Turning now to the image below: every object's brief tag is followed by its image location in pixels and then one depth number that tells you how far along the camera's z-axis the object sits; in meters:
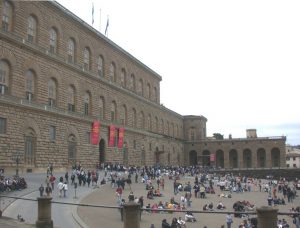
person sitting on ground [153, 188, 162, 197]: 32.76
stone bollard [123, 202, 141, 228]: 9.37
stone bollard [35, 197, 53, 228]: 11.34
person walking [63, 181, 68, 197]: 25.48
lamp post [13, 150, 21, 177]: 31.69
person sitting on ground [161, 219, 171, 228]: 20.86
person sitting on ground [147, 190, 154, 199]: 30.93
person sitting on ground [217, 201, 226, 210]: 29.65
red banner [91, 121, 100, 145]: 44.26
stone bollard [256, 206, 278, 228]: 8.05
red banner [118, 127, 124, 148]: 51.24
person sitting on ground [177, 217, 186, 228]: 21.97
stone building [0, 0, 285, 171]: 32.81
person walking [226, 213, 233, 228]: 23.29
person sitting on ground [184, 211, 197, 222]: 24.77
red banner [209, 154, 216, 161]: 82.03
